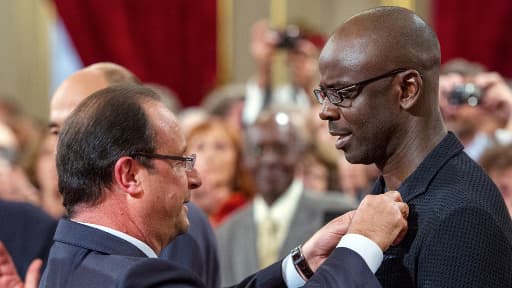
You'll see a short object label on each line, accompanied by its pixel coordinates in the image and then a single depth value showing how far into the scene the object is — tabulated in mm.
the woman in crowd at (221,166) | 8627
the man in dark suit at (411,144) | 3771
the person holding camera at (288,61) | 11156
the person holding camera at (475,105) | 7156
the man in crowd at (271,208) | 7443
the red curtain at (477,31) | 13728
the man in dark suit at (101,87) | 5188
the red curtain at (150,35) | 14858
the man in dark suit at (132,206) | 3855
